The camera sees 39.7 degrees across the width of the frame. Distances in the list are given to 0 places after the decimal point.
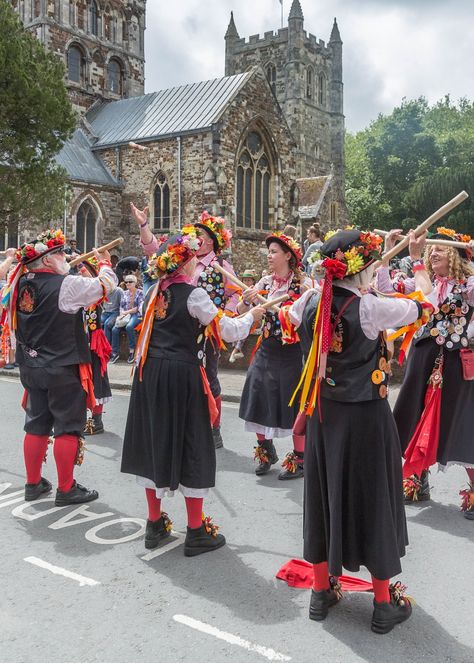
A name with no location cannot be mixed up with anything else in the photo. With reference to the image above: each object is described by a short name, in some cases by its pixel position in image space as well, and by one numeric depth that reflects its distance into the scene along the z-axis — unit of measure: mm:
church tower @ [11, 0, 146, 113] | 35375
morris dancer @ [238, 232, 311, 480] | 5883
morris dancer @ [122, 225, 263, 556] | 4199
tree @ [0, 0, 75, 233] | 18781
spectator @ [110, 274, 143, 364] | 13594
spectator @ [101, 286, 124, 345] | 14266
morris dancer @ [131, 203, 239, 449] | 6305
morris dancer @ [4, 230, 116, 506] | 4969
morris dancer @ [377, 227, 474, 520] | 5004
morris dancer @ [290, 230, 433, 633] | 3346
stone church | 28562
